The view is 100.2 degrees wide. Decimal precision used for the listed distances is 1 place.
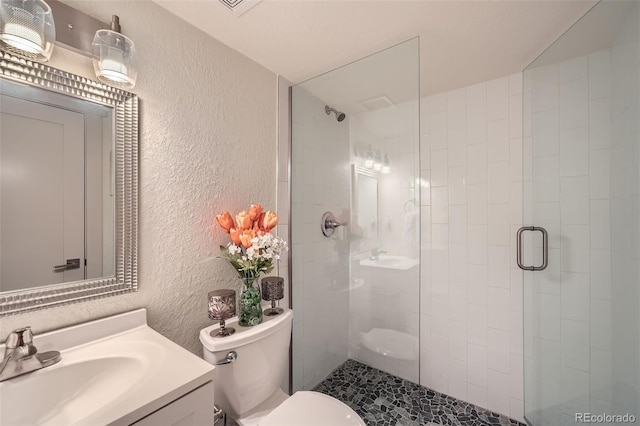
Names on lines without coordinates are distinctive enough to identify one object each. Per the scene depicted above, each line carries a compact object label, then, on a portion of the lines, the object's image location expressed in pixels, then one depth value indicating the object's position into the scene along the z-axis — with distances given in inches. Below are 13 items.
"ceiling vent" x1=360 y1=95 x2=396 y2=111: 61.6
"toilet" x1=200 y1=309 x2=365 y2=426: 42.9
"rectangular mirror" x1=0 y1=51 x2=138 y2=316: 33.3
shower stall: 49.6
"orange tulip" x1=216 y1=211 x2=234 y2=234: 50.8
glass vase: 48.4
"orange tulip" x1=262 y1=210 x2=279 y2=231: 51.1
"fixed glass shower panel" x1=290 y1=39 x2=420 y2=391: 61.6
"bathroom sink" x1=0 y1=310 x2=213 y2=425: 26.9
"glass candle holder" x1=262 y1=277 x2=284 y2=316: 53.4
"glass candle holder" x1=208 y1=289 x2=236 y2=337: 44.8
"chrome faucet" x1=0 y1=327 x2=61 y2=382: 29.1
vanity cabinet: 26.9
